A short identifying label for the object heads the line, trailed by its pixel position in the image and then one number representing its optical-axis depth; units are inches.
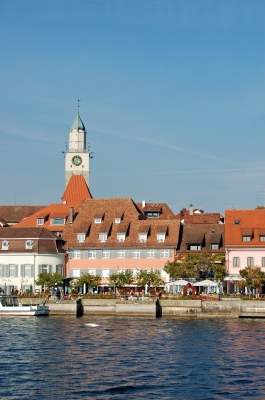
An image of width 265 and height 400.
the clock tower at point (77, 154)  6510.8
